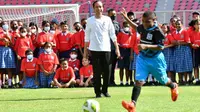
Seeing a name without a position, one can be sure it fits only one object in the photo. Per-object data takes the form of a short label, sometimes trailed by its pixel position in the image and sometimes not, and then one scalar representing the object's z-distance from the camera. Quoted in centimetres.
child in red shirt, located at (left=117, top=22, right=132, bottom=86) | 1694
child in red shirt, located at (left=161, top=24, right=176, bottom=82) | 1697
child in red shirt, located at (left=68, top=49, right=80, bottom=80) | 1708
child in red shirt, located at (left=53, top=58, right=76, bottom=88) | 1642
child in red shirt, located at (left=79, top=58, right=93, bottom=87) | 1670
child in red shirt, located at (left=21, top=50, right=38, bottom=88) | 1688
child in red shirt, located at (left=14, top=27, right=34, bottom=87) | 1698
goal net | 2234
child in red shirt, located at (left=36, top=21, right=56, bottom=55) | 1700
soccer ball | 935
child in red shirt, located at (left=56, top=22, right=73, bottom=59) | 1722
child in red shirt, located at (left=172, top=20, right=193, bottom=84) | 1666
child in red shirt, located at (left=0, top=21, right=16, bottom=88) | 1703
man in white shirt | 1254
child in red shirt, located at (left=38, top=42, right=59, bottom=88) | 1688
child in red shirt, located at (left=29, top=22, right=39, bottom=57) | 1725
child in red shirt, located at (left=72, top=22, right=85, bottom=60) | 1708
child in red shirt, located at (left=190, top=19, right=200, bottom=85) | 1661
